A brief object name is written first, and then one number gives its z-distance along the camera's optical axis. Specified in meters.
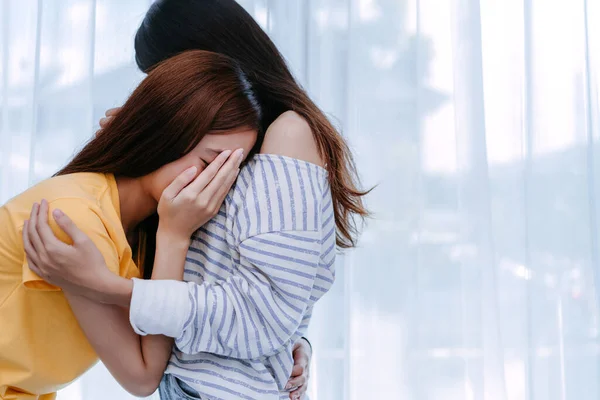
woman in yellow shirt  1.82
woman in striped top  1.79
